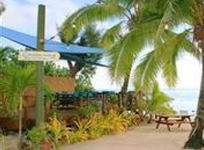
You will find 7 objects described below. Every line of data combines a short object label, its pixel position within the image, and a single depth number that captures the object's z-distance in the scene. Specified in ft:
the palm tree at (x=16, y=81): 29.76
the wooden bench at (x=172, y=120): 41.99
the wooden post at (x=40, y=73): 26.09
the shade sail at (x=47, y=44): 39.02
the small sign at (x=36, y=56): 24.89
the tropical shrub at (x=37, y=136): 26.56
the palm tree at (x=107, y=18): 40.24
